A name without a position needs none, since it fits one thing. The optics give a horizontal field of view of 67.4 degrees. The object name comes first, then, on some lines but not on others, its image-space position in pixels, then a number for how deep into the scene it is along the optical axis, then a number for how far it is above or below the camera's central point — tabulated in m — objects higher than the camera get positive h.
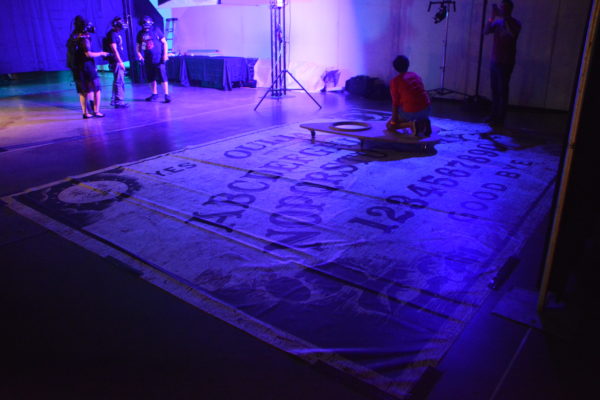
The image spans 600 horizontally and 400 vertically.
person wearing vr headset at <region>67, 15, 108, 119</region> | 6.61 -0.04
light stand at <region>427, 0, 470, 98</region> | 8.05 +0.53
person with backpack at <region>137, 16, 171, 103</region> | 8.33 +0.09
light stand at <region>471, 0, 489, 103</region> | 7.48 -0.10
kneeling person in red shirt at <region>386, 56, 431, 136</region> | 5.05 -0.48
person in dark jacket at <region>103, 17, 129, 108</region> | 7.81 -0.05
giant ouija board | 2.16 -1.17
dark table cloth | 10.27 -0.34
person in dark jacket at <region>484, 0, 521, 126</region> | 6.00 +0.05
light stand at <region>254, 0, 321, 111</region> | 8.21 -0.38
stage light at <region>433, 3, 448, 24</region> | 8.02 +0.70
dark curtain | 11.27 +0.68
